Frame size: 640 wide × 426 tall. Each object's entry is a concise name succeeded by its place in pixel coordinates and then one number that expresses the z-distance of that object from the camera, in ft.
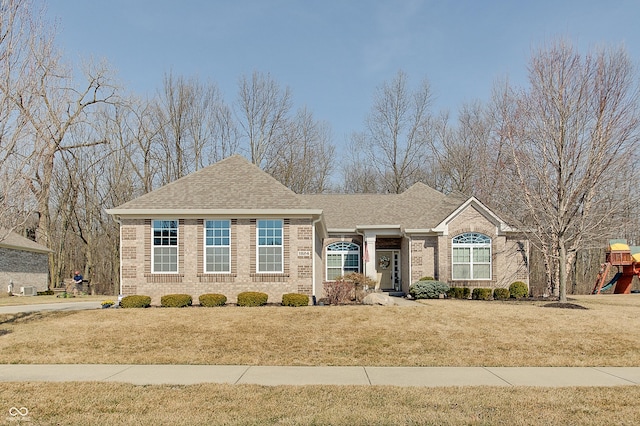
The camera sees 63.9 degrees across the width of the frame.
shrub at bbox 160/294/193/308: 62.13
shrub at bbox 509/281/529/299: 79.20
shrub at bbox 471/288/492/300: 77.25
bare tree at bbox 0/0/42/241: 45.88
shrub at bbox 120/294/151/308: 62.08
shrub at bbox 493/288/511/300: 78.23
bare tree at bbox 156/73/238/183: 138.10
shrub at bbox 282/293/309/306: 61.57
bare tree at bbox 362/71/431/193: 150.10
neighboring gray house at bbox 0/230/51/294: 105.19
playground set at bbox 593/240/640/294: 101.24
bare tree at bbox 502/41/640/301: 70.49
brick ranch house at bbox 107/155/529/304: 66.23
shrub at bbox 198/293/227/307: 62.80
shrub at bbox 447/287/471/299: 77.30
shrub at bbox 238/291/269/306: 62.23
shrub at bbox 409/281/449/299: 77.41
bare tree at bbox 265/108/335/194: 145.38
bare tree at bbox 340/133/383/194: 159.26
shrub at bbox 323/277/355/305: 65.21
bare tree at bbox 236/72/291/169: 143.33
